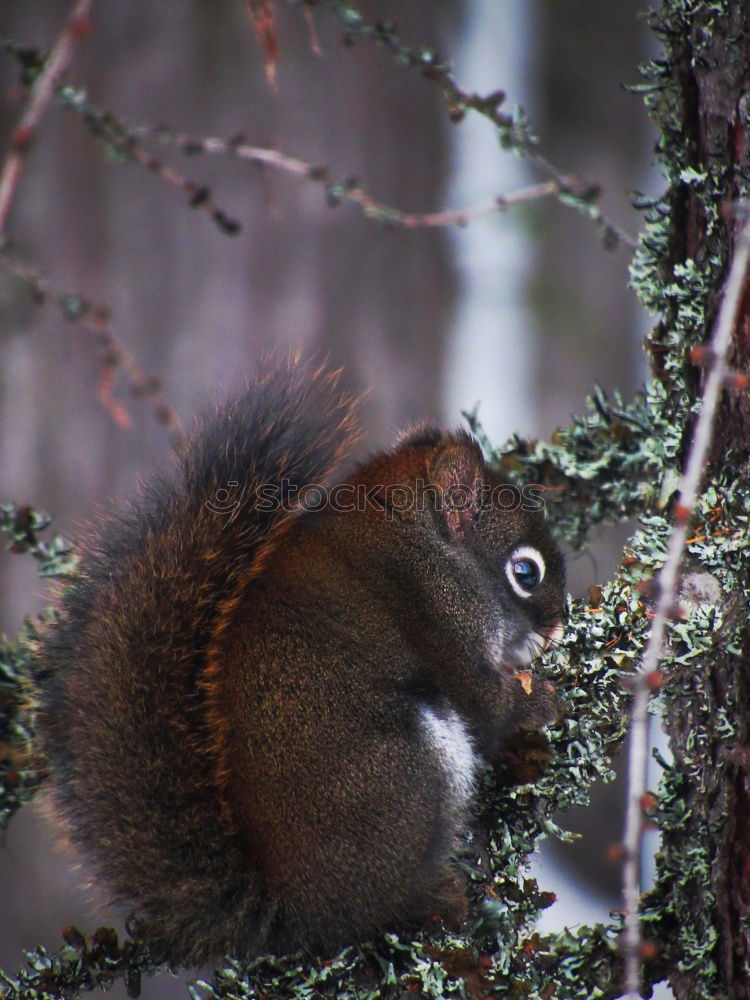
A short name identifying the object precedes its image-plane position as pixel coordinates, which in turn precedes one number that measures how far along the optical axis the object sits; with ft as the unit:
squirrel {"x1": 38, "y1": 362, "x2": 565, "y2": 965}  10.37
